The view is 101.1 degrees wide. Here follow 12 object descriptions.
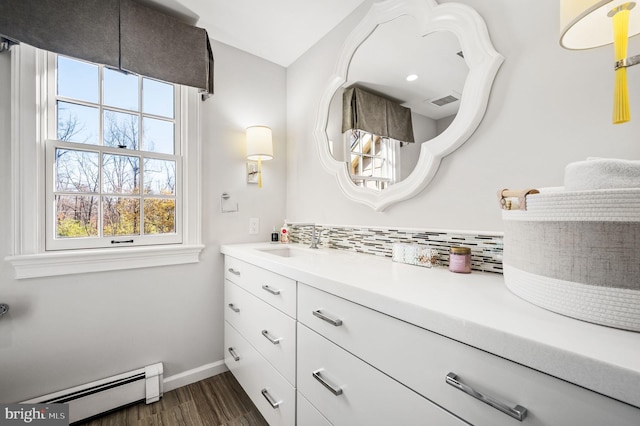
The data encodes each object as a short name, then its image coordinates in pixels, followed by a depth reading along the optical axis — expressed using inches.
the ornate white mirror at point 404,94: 45.3
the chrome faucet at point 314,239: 75.3
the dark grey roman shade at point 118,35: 52.2
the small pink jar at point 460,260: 42.9
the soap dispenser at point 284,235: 87.4
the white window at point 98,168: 56.5
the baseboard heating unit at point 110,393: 58.1
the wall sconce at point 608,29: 26.6
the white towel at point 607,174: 23.1
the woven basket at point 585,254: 20.9
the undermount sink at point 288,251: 72.1
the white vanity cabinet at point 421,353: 18.2
